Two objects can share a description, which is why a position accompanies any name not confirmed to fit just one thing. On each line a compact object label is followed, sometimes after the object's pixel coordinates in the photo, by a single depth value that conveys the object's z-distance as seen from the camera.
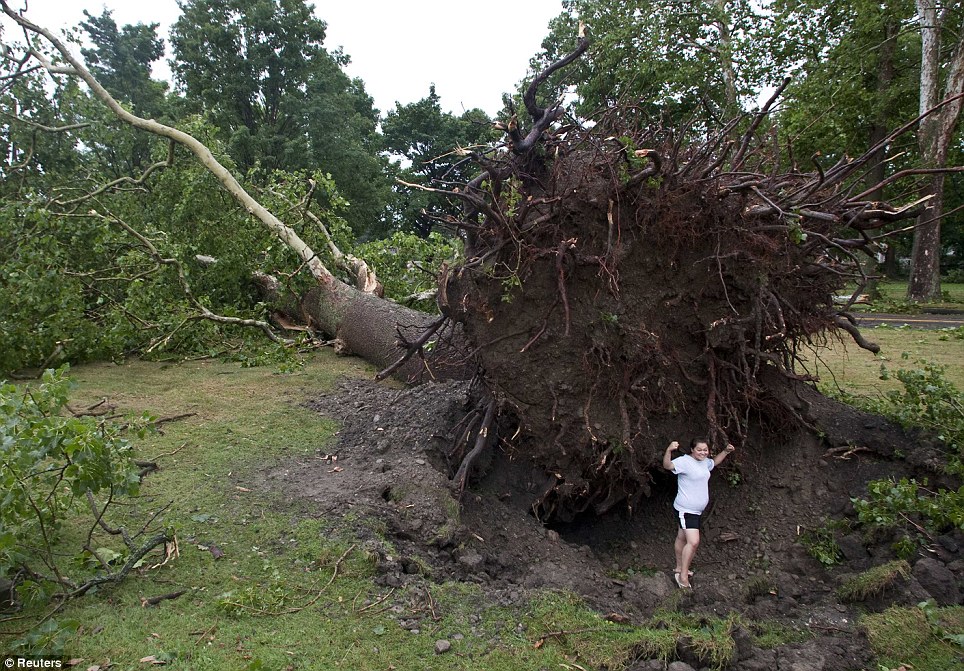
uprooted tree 4.32
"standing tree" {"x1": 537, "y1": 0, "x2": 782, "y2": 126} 17.22
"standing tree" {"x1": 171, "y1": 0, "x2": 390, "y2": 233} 25.28
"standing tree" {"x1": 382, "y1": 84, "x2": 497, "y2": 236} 30.02
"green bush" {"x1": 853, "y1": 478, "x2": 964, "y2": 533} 3.84
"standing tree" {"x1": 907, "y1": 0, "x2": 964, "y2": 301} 12.82
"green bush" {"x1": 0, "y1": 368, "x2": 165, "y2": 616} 2.75
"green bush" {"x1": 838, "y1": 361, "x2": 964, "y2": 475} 4.54
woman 4.17
